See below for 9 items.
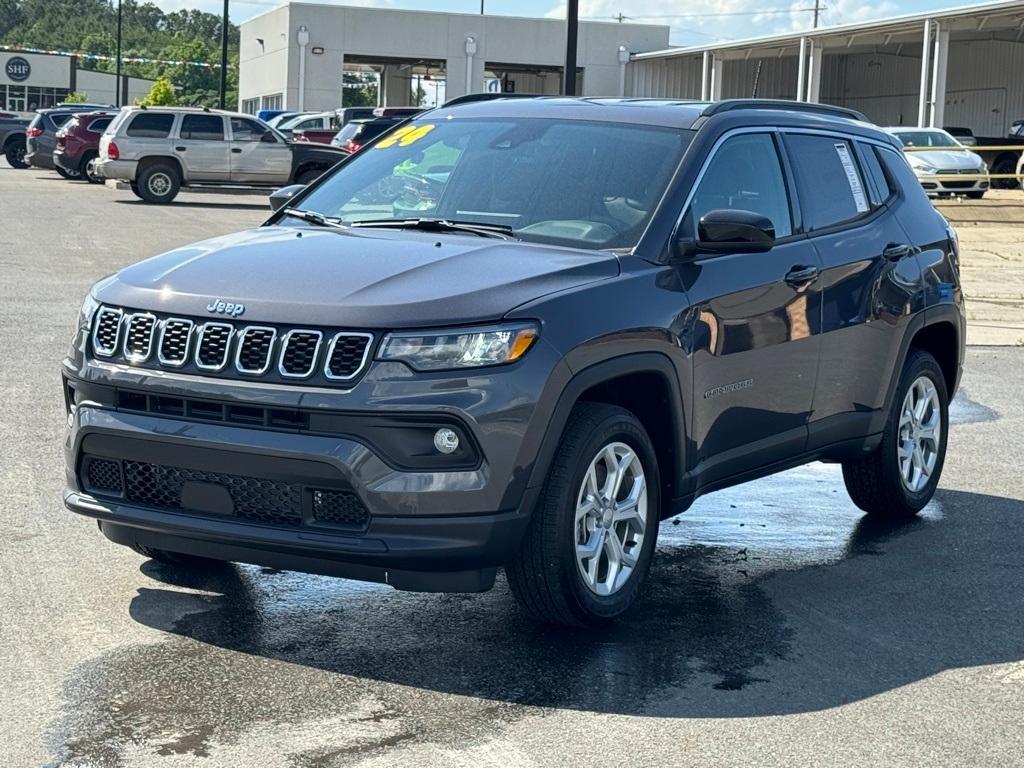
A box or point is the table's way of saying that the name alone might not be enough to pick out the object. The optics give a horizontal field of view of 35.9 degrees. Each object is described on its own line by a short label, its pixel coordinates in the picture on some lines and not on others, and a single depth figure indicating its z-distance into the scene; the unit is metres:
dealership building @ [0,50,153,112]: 102.25
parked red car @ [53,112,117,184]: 37.47
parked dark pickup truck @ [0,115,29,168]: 47.75
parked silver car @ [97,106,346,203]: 30.66
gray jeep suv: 4.72
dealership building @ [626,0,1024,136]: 45.31
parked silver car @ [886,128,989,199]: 33.44
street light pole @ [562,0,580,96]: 24.14
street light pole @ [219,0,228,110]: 59.06
